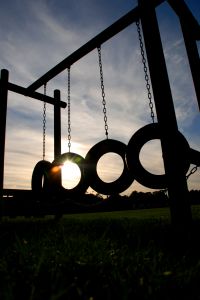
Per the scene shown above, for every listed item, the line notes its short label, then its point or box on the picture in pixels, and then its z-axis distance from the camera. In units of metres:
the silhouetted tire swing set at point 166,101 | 3.90
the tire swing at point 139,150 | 4.13
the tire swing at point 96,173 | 4.86
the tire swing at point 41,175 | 6.87
